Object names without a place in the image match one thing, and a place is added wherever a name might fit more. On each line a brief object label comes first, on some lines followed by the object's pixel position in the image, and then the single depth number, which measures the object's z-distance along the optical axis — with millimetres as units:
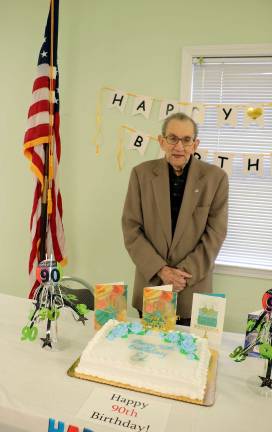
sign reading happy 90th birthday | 1023
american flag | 2498
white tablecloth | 1046
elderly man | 1965
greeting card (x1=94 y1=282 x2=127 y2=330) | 1485
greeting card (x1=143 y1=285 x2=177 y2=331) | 1464
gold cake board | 1126
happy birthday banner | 2500
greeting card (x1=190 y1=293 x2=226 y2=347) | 1413
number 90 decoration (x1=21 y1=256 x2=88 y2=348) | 1382
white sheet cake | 1146
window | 2488
